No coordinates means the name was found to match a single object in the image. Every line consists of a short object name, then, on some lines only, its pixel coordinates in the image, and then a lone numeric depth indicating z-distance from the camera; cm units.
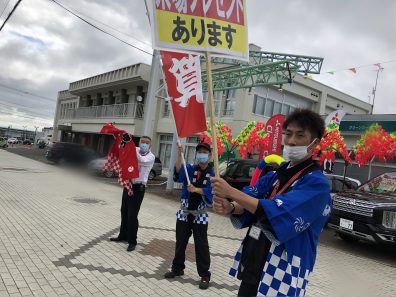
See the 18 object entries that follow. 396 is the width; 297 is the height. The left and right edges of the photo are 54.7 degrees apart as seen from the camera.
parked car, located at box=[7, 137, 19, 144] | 7574
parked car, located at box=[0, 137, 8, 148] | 4703
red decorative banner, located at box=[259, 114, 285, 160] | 1325
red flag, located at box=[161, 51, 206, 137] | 395
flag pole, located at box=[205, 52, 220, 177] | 244
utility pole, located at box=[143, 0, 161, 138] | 1080
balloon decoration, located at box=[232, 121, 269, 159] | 1611
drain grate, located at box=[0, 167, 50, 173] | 1802
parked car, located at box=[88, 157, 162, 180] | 1930
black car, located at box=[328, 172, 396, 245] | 779
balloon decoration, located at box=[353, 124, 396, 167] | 1277
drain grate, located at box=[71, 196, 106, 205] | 1120
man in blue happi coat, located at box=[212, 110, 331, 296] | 204
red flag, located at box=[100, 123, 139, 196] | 639
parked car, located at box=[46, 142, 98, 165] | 2043
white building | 2300
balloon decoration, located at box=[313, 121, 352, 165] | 1246
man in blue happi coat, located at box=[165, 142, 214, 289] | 506
